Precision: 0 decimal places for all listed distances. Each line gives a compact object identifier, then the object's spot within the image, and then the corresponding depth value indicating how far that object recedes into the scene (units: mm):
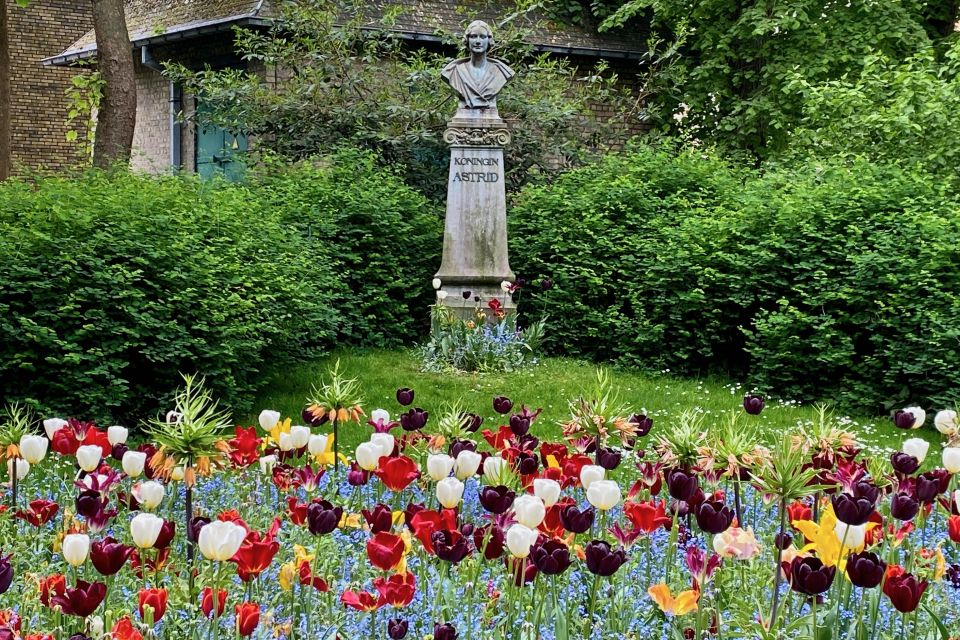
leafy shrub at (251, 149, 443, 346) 11219
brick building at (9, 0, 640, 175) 16375
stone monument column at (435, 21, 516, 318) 10648
